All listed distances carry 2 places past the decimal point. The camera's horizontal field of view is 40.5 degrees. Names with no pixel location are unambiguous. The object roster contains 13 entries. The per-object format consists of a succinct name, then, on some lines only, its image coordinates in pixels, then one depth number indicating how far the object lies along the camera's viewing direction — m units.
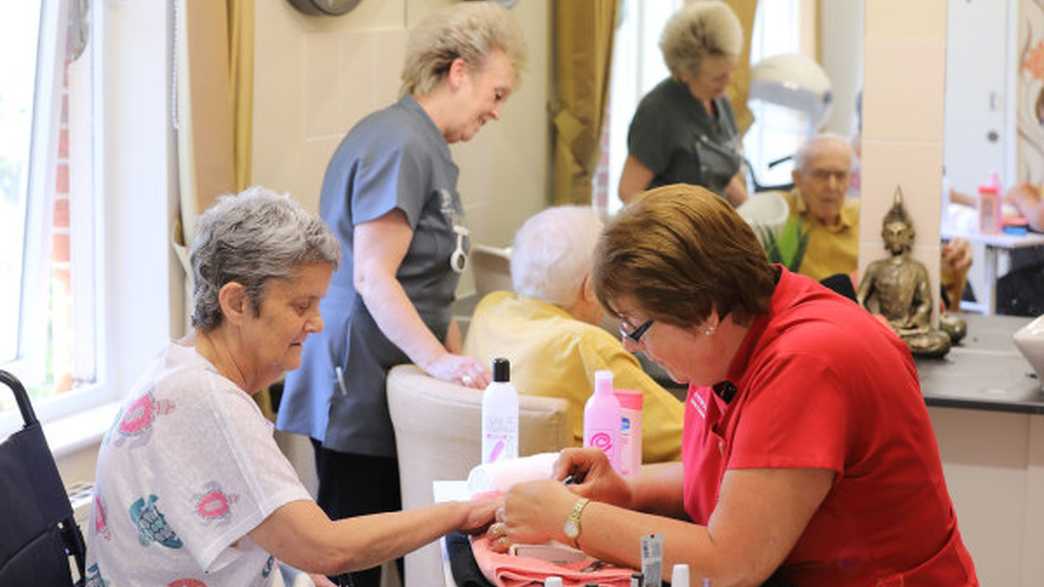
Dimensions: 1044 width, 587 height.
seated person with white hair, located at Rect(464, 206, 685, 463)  2.75
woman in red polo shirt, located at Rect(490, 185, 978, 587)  1.78
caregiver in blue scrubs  3.02
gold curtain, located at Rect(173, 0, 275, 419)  3.10
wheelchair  1.94
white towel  2.15
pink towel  1.87
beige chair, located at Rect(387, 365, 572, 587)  2.64
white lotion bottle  2.42
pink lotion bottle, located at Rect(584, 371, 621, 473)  2.38
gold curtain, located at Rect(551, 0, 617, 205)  4.17
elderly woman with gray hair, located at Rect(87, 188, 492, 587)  1.87
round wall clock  3.55
